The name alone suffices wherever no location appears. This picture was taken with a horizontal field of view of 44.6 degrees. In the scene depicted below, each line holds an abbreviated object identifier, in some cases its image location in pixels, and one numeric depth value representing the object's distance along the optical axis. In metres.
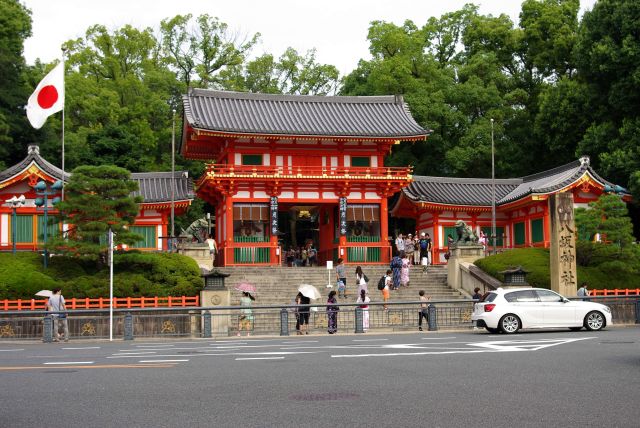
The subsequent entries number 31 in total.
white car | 22.28
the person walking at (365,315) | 25.37
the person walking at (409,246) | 40.47
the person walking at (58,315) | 24.09
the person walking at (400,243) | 37.69
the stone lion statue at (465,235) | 35.26
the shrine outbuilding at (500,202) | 41.47
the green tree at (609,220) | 31.92
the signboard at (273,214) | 40.75
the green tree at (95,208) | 29.61
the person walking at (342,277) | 31.98
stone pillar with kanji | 28.44
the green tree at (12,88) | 47.28
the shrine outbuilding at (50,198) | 38.00
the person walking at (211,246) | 35.62
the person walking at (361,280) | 28.81
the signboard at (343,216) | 41.84
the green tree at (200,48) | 63.25
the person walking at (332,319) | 25.23
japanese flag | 32.59
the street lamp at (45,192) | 33.01
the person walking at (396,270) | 33.94
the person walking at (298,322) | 25.03
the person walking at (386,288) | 29.70
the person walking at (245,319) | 25.30
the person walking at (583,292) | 28.42
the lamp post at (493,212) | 39.99
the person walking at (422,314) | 25.37
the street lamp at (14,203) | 33.75
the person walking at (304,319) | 25.27
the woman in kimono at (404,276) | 34.31
